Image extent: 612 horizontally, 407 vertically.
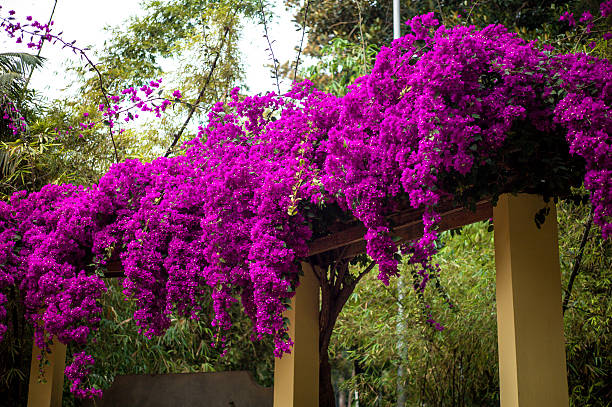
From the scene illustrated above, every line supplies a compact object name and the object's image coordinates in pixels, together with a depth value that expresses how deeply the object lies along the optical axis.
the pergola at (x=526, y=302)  2.61
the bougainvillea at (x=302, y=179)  2.50
